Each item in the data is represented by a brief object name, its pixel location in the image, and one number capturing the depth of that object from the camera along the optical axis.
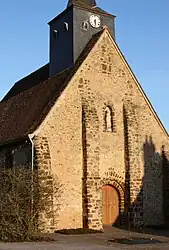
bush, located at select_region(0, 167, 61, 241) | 15.04
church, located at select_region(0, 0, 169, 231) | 18.80
